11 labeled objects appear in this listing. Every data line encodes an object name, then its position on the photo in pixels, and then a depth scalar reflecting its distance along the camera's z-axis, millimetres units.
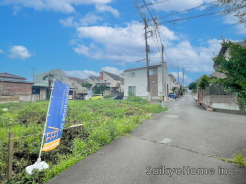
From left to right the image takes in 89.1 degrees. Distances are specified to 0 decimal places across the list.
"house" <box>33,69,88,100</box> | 26188
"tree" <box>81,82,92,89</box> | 36625
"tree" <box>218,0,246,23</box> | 3225
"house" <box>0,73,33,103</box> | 17903
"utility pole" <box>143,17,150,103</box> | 15758
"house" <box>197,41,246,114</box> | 9197
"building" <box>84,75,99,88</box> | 42478
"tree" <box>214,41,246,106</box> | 2627
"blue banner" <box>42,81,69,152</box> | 2918
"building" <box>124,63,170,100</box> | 22520
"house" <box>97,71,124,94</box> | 36219
